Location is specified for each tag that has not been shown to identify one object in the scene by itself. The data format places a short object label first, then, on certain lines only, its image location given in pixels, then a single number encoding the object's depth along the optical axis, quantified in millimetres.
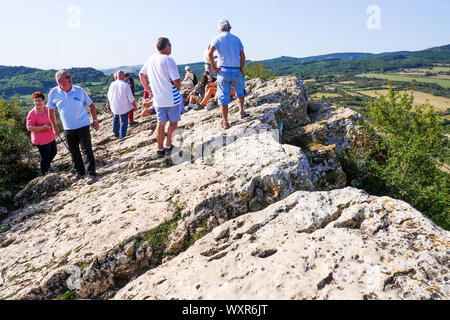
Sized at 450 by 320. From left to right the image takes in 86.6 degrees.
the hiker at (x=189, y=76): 13390
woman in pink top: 8266
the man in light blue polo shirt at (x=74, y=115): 6906
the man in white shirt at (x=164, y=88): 6812
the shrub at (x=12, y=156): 8583
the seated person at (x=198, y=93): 12149
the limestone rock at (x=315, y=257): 2926
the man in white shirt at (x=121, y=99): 10109
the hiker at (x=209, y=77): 12231
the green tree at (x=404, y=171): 9727
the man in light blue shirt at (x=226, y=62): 7305
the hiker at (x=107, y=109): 17442
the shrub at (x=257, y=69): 25400
